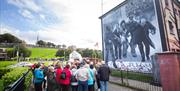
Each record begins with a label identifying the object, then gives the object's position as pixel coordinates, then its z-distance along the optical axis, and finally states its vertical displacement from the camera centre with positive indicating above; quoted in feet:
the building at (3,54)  239.09 +10.91
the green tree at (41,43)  420.44 +45.25
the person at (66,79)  25.28 -2.81
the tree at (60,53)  281.74 +12.82
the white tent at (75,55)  77.79 +2.54
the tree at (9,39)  313.32 +43.10
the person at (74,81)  26.07 -3.23
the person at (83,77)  24.36 -2.43
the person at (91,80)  25.57 -3.09
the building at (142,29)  54.85 +11.68
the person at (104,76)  27.73 -2.65
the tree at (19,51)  244.22 +15.28
